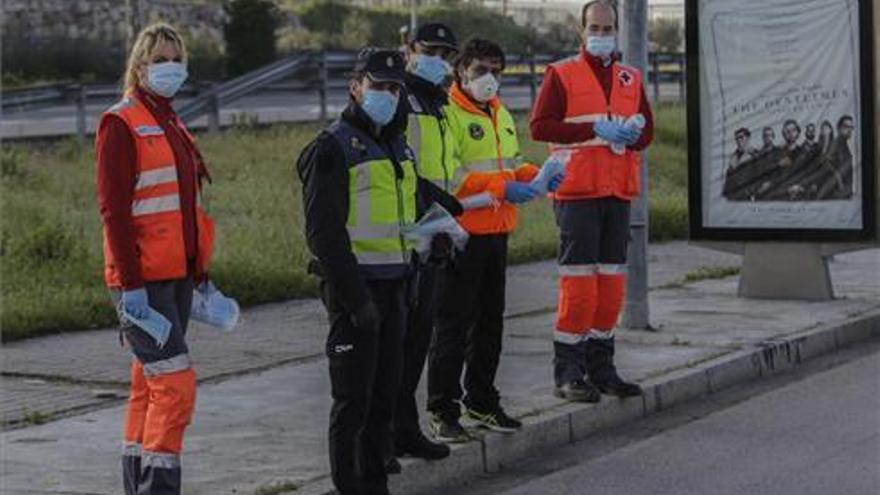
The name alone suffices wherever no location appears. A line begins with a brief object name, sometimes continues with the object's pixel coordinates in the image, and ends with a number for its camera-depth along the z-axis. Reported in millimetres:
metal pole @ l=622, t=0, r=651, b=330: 12227
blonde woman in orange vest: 6578
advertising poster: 13867
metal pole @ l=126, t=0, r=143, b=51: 42531
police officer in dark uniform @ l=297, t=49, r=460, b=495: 7031
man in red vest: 9492
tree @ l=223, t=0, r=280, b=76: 47938
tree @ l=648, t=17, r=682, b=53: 54938
